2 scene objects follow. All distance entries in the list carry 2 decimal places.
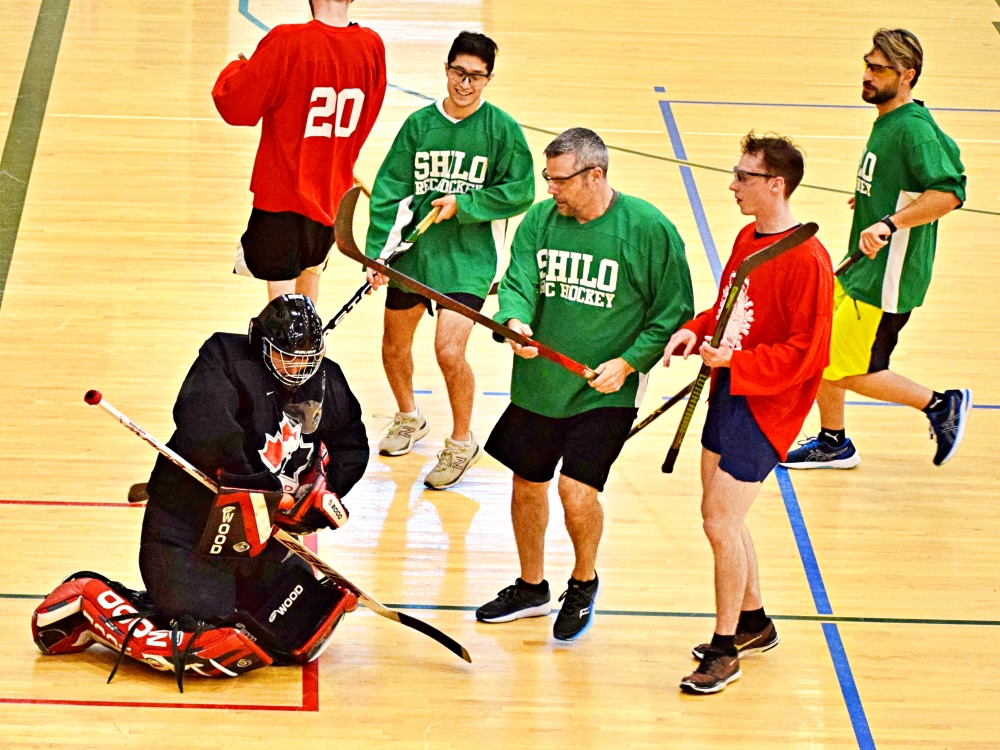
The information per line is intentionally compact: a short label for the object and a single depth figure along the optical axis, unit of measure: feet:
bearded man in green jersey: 40.09
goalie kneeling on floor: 31.55
